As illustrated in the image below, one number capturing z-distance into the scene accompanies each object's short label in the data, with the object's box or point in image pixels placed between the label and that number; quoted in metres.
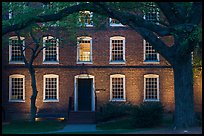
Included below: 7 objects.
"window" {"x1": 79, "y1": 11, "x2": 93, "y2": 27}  23.96
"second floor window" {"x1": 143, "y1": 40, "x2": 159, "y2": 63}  35.47
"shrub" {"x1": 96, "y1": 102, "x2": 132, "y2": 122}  32.84
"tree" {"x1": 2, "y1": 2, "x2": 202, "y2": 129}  19.16
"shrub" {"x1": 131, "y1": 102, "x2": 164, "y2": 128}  25.53
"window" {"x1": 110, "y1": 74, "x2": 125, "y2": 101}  35.31
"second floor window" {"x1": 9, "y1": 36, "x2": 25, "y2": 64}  35.48
